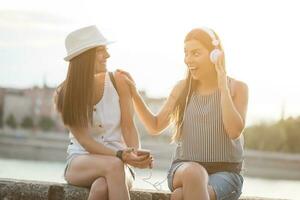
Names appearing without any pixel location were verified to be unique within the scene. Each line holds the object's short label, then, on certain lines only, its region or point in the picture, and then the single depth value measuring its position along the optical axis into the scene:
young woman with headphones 2.87
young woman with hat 2.88
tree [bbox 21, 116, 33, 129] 57.82
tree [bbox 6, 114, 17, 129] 58.51
